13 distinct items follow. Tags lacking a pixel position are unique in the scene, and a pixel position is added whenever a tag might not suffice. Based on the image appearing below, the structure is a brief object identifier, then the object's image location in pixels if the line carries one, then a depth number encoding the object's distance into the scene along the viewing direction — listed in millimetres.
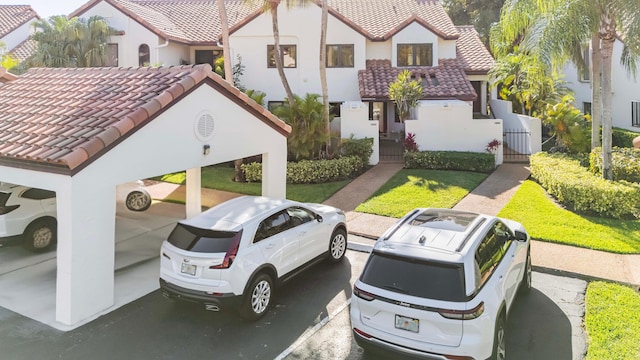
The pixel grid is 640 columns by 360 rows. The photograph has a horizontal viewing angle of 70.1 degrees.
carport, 7543
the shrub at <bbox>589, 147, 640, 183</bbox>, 14266
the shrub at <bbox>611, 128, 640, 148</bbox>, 19875
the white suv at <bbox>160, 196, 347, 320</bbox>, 7328
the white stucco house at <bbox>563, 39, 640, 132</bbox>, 21406
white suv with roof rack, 5531
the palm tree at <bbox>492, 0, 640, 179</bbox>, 13238
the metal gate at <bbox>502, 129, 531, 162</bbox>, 20500
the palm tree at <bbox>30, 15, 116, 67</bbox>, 21875
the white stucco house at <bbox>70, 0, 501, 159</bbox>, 24844
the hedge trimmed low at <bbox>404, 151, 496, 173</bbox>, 18688
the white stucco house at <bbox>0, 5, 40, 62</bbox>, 28422
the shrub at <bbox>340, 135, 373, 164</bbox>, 19703
